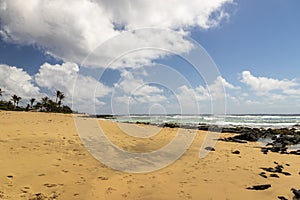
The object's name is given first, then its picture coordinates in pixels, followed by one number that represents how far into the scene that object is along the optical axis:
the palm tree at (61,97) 67.53
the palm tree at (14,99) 64.32
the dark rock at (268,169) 8.23
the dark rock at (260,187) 6.37
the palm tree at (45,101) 66.72
